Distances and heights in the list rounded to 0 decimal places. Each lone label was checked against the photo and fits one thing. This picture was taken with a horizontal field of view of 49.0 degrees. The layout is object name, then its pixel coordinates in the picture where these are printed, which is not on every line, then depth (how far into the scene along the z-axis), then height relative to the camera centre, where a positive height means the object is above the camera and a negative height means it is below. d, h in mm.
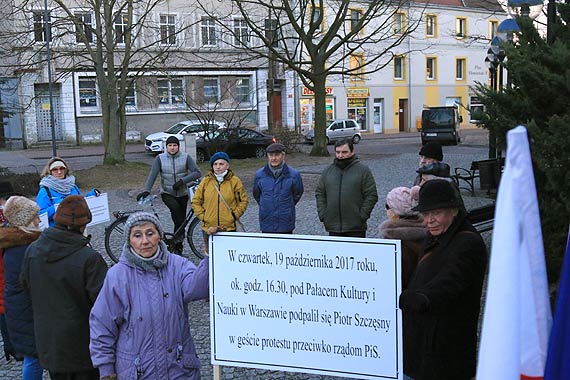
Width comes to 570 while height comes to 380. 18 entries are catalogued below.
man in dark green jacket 6883 -704
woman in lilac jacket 3463 -1040
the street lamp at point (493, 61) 16719 +1749
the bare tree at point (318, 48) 23172 +3164
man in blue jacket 7336 -755
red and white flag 2090 -537
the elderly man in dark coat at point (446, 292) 3285 -875
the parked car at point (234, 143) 25484 -516
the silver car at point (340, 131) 39284 -177
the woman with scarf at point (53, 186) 7332 -606
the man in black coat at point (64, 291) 3795 -947
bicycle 8812 -1438
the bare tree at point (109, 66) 20875 +2485
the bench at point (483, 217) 8645 -1298
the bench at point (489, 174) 12212 -1012
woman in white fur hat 4328 -999
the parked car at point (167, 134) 29891 -90
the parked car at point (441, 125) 34625 +44
